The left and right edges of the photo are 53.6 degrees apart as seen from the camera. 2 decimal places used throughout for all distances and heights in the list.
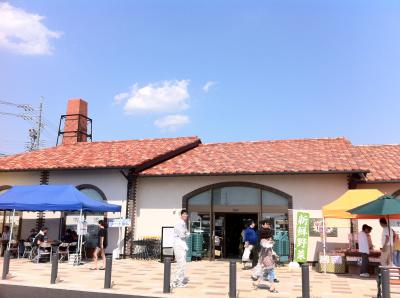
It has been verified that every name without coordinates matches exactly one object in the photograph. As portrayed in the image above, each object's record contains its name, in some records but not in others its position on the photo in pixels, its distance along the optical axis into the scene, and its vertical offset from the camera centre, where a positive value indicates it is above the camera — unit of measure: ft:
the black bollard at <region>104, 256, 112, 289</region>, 31.01 -3.59
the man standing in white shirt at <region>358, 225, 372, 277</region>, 38.99 -1.62
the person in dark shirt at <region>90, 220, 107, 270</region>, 42.20 -1.31
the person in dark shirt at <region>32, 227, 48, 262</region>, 48.11 -1.90
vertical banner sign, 47.01 -0.65
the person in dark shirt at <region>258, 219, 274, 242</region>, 32.40 -0.22
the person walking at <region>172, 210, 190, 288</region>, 31.96 -1.66
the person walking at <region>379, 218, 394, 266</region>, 34.19 -1.33
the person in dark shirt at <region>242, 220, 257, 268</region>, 44.29 -1.12
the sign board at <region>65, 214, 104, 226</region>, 57.00 +1.01
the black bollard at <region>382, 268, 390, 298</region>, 23.18 -2.91
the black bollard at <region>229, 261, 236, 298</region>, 27.55 -3.48
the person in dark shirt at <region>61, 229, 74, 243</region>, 50.38 -1.51
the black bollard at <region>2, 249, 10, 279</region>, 34.87 -3.42
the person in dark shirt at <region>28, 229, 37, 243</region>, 53.18 -1.41
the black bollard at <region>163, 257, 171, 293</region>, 29.42 -3.38
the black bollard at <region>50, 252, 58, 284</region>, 32.78 -3.60
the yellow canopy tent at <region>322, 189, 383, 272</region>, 41.42 +3.01
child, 31.83 -2.31
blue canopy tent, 45.80 +2.96
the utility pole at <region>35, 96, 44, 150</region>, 156.04 +38.37
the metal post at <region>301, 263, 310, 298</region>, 25.94 -3.29
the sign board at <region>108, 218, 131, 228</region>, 50.02 +0.61
